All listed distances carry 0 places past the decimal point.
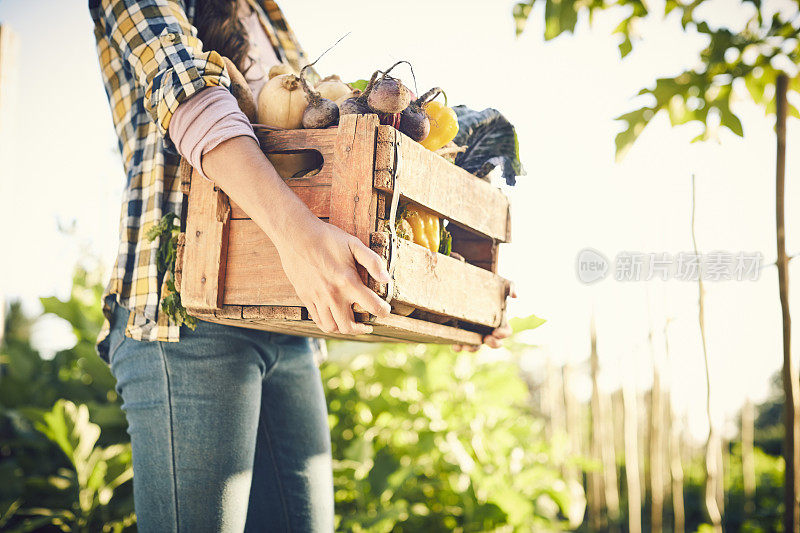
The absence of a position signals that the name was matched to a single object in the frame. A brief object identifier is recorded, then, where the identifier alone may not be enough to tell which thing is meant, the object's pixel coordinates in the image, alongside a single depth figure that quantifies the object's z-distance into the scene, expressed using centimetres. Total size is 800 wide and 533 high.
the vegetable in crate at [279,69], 107
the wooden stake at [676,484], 330
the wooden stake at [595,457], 407
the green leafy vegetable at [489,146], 120
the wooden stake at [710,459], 206
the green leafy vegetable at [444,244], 112
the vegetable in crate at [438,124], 105
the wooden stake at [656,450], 355
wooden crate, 86
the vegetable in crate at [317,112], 94
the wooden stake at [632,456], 377
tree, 162
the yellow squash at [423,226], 97
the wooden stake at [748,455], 496
